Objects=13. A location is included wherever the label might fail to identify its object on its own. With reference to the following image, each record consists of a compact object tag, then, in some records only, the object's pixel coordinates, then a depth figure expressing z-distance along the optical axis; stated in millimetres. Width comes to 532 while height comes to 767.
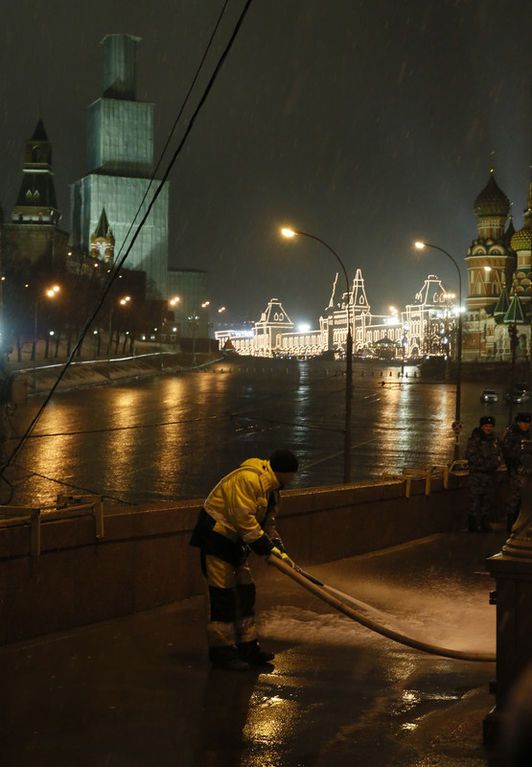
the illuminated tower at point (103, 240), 170375
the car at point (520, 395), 65688
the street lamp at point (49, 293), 77375
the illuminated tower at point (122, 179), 178875
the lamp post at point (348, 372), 25288
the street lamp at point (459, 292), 36938
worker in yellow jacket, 7402
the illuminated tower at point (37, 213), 135250
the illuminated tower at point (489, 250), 143000
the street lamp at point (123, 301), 107056
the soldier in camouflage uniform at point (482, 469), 14656
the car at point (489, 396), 66044
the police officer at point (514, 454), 14430
